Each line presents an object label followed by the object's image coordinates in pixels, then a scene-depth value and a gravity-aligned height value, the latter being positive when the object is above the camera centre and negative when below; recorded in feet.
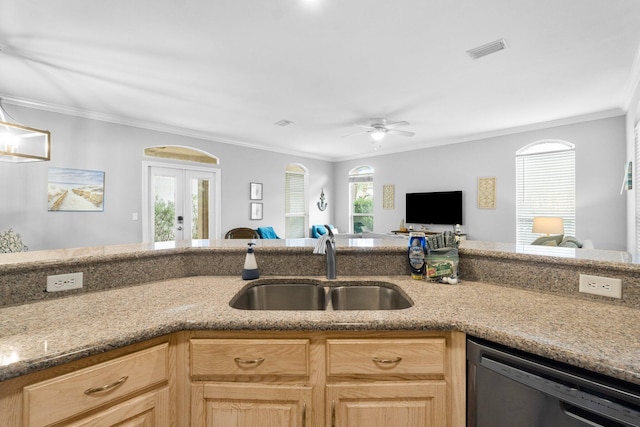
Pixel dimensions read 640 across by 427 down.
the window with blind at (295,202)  23.81 +0.82
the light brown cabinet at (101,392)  2.57 -1.69
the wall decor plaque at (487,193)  17.92 +1.15
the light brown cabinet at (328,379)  3.38 -1.88
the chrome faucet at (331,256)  5.29 -0.77
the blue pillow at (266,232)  19.75 -1.31
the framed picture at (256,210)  20.79 +0.11
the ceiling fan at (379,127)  15.20 +4.30
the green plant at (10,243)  10.55 -1.08
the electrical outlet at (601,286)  3.87 -0.96
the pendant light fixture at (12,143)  6.82 +1.58
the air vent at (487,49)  8.34 +4.62
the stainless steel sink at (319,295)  5.12 -1.43
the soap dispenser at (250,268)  5.30 -0.98
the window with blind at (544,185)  15.49 +1.44
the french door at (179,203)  16.24 +0.55
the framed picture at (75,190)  13.00 +0.98
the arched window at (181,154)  16.70 +3.40
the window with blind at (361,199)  24.97 +1.11
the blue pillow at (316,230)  23.98 -1.43
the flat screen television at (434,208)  19.27 +0.28
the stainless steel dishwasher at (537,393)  2.46 -1.64
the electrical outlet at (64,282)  4.20 -0.98
